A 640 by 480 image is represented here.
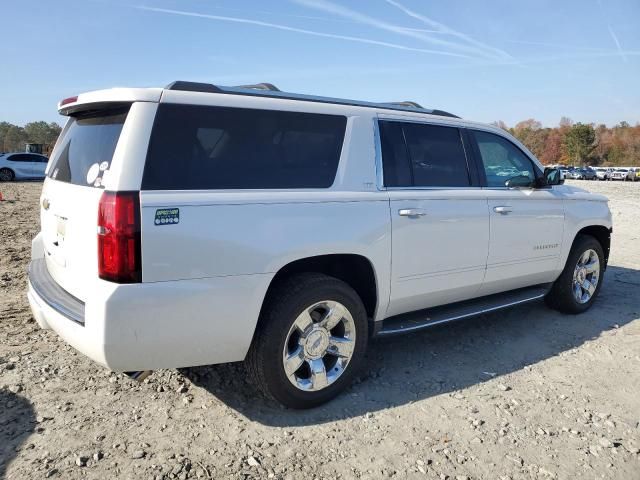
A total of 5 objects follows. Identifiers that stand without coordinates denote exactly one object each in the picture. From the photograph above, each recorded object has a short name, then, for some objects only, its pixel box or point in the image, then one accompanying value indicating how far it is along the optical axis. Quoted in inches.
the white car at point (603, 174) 1958.7
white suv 101.7
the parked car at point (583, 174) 2012.8
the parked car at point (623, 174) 1875.5
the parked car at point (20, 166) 1000.2
